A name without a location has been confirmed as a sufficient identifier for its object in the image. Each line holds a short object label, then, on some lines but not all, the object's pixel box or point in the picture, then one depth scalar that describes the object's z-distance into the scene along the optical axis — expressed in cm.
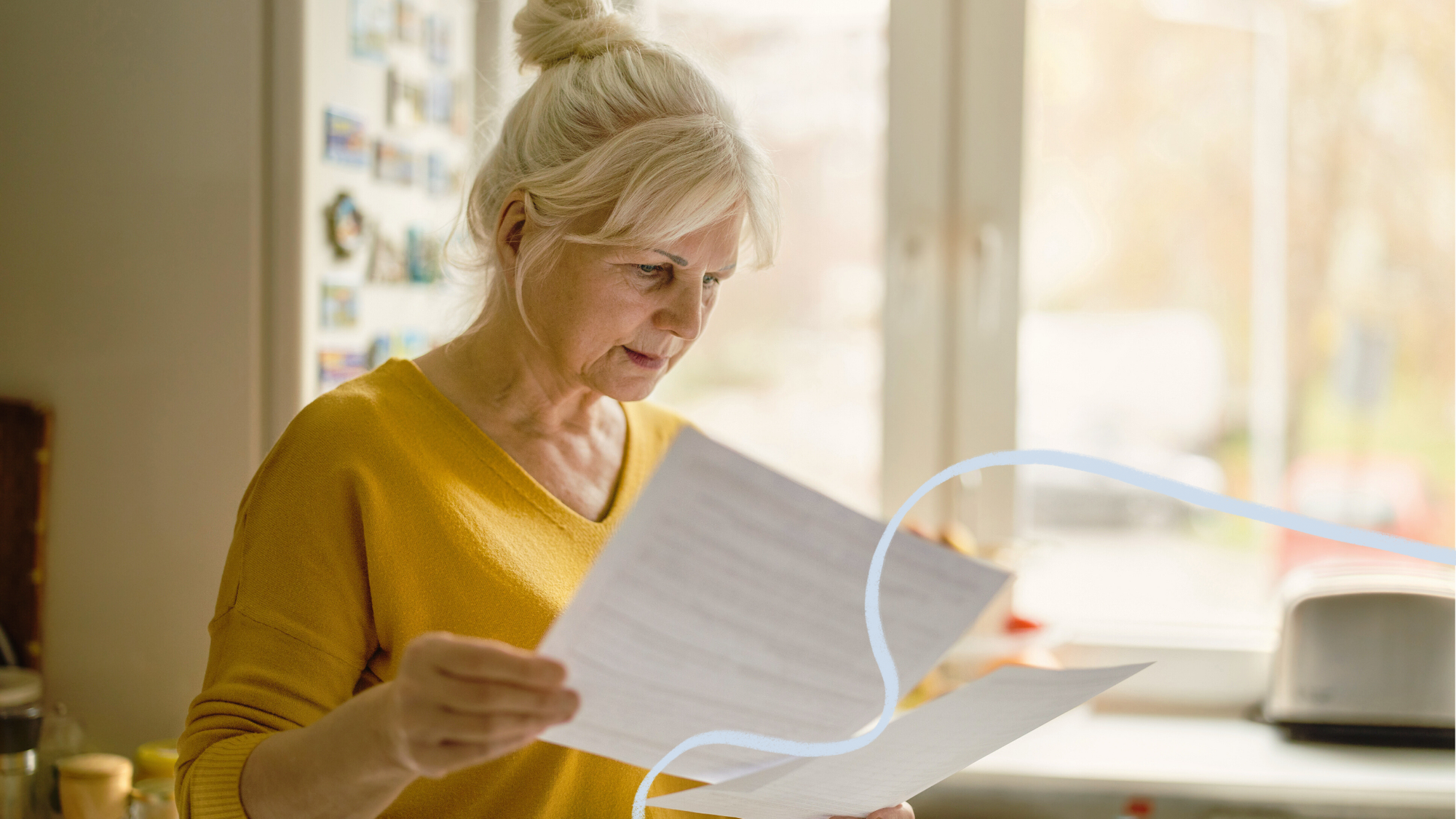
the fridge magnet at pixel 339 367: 119
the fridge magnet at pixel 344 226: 118
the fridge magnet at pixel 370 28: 120
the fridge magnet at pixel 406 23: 126
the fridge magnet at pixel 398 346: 126
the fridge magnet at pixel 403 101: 125
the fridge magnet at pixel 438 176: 134
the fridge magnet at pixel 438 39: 131
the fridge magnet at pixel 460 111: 138
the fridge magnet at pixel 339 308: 119
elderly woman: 68
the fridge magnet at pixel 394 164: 125
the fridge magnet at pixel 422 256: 130
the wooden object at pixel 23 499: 111
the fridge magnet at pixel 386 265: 124
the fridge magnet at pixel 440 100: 132
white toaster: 130
